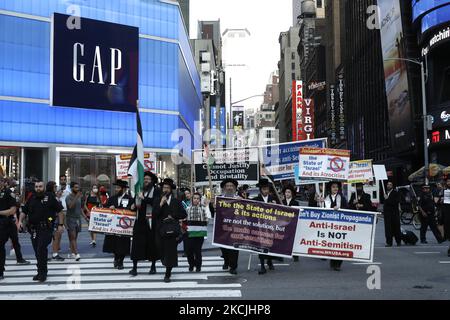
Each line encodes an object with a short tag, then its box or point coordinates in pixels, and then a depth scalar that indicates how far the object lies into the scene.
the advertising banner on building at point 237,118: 70.81
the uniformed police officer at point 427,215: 15.48
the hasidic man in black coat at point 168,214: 9.84
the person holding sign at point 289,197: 12.30
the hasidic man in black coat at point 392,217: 14.85
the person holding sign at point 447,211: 12.90
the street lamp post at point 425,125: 30.72
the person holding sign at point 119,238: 11.45
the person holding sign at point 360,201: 13.34
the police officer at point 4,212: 9.92
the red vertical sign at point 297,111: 116.19
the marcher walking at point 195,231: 10.87
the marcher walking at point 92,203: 15.85
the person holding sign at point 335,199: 11.39
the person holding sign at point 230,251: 10.64
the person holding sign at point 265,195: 11.07
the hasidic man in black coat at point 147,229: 10.40
